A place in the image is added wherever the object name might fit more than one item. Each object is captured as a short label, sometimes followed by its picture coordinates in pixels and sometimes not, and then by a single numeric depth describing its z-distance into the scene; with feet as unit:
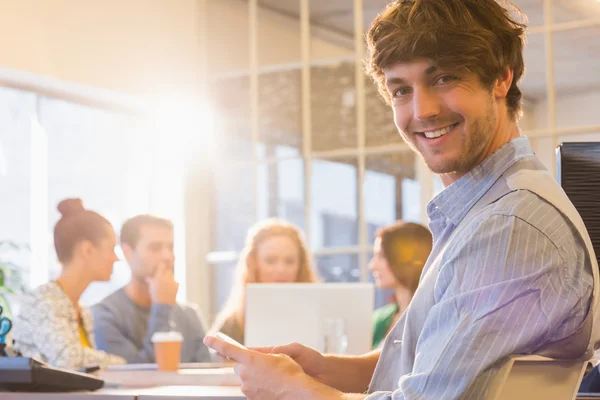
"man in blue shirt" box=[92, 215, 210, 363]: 11.86
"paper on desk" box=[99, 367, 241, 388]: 6.25
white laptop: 8.90
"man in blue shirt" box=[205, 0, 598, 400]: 3.44
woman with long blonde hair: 12.91
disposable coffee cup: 8.16
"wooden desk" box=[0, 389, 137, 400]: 5.28
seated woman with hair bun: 9.29
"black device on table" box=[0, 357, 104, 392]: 5.41
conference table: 5.19
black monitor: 5.13
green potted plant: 13.15
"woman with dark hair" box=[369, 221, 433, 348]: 12.53
